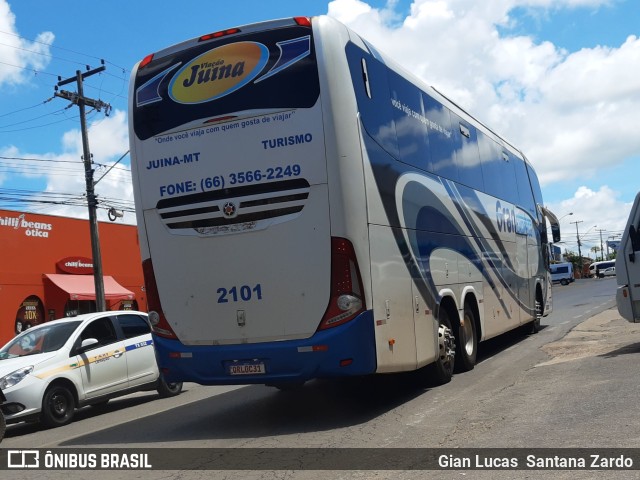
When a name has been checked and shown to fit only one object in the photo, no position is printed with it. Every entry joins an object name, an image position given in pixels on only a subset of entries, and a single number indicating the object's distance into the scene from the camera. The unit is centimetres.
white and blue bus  749
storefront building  2605
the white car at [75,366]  1000
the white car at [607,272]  8126
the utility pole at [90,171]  2617
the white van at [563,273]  7131
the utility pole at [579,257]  11689
